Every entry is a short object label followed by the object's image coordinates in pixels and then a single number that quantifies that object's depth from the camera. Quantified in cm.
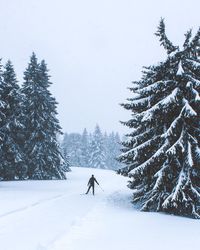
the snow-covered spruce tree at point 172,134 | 1575
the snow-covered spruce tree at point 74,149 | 10425
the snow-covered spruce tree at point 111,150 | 10750
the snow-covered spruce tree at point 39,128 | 3881
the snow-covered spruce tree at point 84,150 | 10238
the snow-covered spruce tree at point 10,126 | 3406
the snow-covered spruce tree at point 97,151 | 9475
